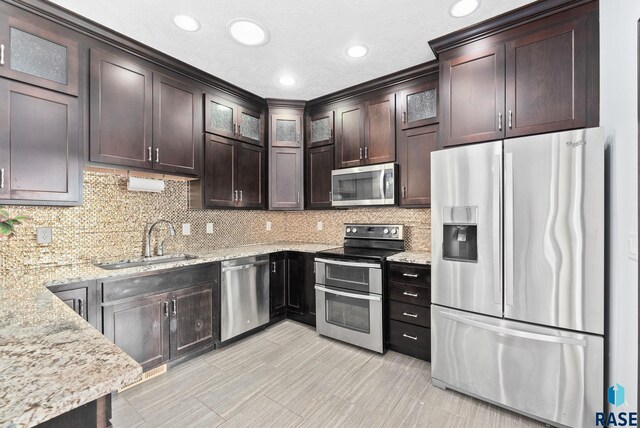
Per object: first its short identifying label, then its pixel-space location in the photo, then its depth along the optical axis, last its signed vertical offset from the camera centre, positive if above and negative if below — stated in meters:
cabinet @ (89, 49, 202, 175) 2.12 +0.80
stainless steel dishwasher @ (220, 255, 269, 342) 2.71 -0.83
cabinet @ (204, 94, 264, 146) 2.90 +1.03
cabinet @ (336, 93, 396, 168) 2.91 +0.88
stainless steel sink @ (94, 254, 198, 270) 2.39 -0.44
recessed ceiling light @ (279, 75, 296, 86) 2.86 +1.37
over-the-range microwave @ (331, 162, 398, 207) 2.84 +0.30
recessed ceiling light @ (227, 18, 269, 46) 2.02 +1.35
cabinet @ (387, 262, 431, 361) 2.41 -0.83
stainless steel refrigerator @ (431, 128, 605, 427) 1.59 -0.37
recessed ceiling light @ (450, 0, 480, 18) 1.84 +1.37
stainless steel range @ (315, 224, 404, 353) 2.60 -0.73
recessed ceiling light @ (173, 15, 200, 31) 1.96 +1.35
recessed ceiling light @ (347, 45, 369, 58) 2.35 +1.37
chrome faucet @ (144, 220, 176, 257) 2.62 -0.19
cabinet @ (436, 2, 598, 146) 1.80 +0.93
